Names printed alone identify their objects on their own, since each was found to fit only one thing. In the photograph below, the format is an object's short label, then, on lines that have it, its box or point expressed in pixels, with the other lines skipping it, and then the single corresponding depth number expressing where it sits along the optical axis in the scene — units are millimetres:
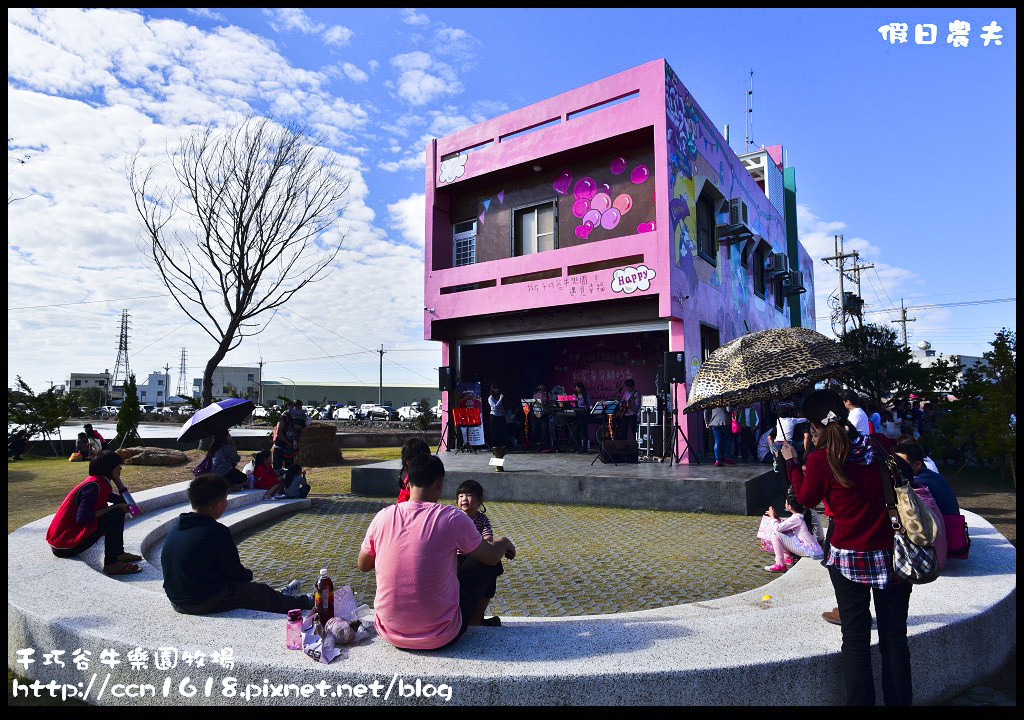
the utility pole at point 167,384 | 95588
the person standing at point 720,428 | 11648
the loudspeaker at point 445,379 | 17203
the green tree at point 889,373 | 18469
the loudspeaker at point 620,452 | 12438
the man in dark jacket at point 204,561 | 3945
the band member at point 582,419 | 16250
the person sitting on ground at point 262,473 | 10555
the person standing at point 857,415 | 7781
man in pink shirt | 3258
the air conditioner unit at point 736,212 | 16594
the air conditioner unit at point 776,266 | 21859
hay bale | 17388
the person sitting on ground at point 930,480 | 5062
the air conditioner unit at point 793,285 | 23562
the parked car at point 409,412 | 51753
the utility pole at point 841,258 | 39094
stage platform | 9406
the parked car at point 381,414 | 50753
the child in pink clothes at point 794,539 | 6113
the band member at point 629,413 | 14484
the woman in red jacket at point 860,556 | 3199
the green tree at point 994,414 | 12820
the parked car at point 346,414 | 50250
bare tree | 18594
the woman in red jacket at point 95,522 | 5574
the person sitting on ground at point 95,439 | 15517
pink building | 14086
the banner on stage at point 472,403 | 16609
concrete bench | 3020
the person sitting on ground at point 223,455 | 9102
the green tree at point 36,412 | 18594
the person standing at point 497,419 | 16797
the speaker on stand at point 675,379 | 12789
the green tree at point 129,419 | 19156
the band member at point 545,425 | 16406
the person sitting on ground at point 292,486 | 10453
